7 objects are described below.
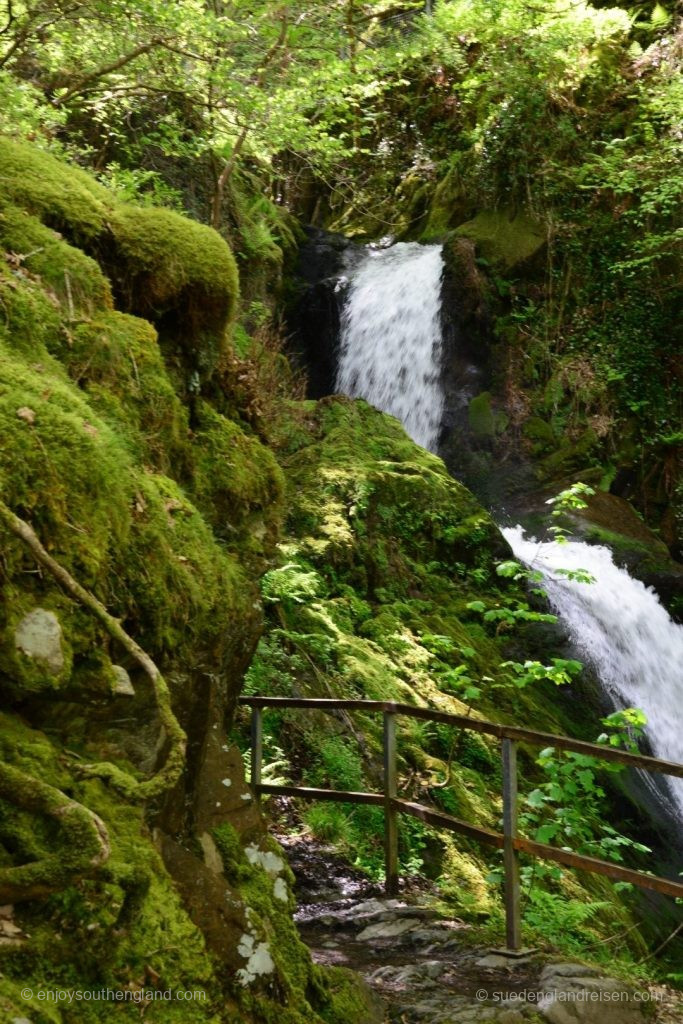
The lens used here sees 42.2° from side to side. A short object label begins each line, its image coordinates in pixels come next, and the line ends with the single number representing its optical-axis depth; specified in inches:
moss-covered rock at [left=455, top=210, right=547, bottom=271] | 633.6
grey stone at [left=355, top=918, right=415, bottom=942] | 173.8
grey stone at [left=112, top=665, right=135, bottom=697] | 103.2
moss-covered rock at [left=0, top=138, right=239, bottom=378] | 159.9
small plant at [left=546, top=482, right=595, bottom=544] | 278.7
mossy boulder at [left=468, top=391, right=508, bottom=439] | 583.2
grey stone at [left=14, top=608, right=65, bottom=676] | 94.1
